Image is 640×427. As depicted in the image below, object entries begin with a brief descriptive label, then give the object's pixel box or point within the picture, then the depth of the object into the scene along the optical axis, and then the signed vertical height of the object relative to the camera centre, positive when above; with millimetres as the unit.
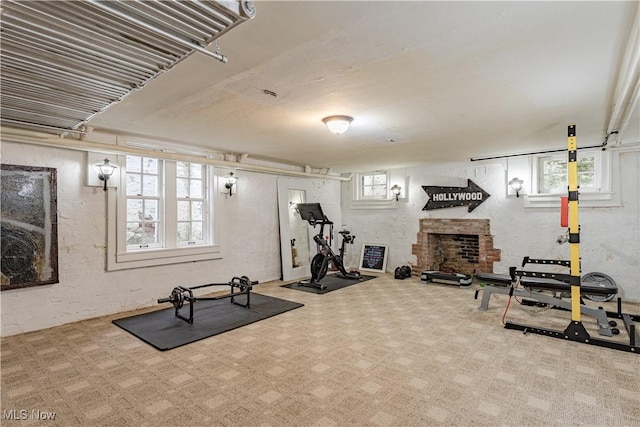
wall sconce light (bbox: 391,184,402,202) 7742 +564
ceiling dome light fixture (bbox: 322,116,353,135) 3770 +1061
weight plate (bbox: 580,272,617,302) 5238 -1149
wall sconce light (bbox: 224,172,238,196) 6008 +602
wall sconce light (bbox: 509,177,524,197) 6062 +527
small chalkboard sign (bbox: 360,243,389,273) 7969 -1123
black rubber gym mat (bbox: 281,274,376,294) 6042 -1450
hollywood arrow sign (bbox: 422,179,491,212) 6730 +350
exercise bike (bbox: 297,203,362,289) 6442 -900
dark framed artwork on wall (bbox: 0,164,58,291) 3803 -150
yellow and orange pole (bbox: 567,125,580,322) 3459 -153
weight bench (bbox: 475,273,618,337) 3879 -1102
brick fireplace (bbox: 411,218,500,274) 6633 -758
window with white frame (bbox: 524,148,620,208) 5352 +584
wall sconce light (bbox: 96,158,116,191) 4441 +605
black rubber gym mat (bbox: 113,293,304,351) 3697 -1417
